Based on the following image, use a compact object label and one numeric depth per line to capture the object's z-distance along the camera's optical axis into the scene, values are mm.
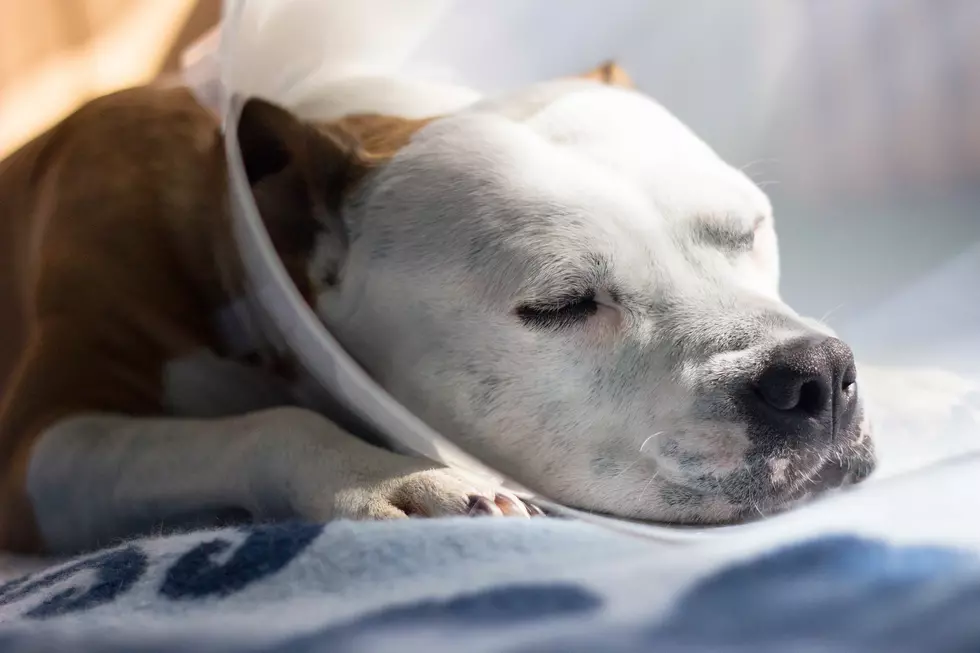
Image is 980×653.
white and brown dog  718
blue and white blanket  471
